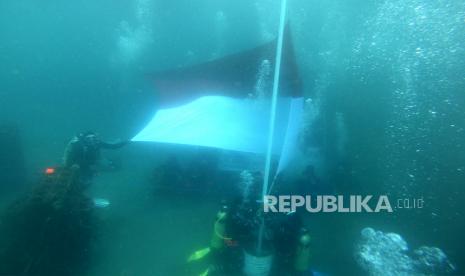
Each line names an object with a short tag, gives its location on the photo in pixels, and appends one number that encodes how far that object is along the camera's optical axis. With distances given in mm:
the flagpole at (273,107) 3215
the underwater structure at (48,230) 4422
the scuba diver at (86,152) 5938
